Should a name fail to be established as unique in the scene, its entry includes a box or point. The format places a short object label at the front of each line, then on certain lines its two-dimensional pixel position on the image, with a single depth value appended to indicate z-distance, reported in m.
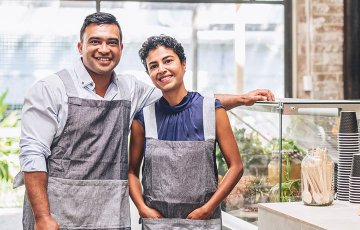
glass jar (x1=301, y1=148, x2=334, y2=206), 2.73
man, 2.51
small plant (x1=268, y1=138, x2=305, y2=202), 3.16
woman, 2.54
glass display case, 3.16
